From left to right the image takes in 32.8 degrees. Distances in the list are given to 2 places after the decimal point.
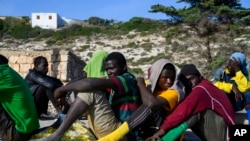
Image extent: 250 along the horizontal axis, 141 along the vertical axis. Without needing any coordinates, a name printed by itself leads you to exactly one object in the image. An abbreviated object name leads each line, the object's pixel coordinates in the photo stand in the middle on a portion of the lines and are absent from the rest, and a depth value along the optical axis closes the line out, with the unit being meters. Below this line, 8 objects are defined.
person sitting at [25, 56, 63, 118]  6.07
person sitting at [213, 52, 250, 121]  5.01
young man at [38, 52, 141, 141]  3.46
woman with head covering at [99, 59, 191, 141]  3.55
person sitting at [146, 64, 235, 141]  3.56
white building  65.69
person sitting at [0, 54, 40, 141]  3.70
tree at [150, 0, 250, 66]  23.75
